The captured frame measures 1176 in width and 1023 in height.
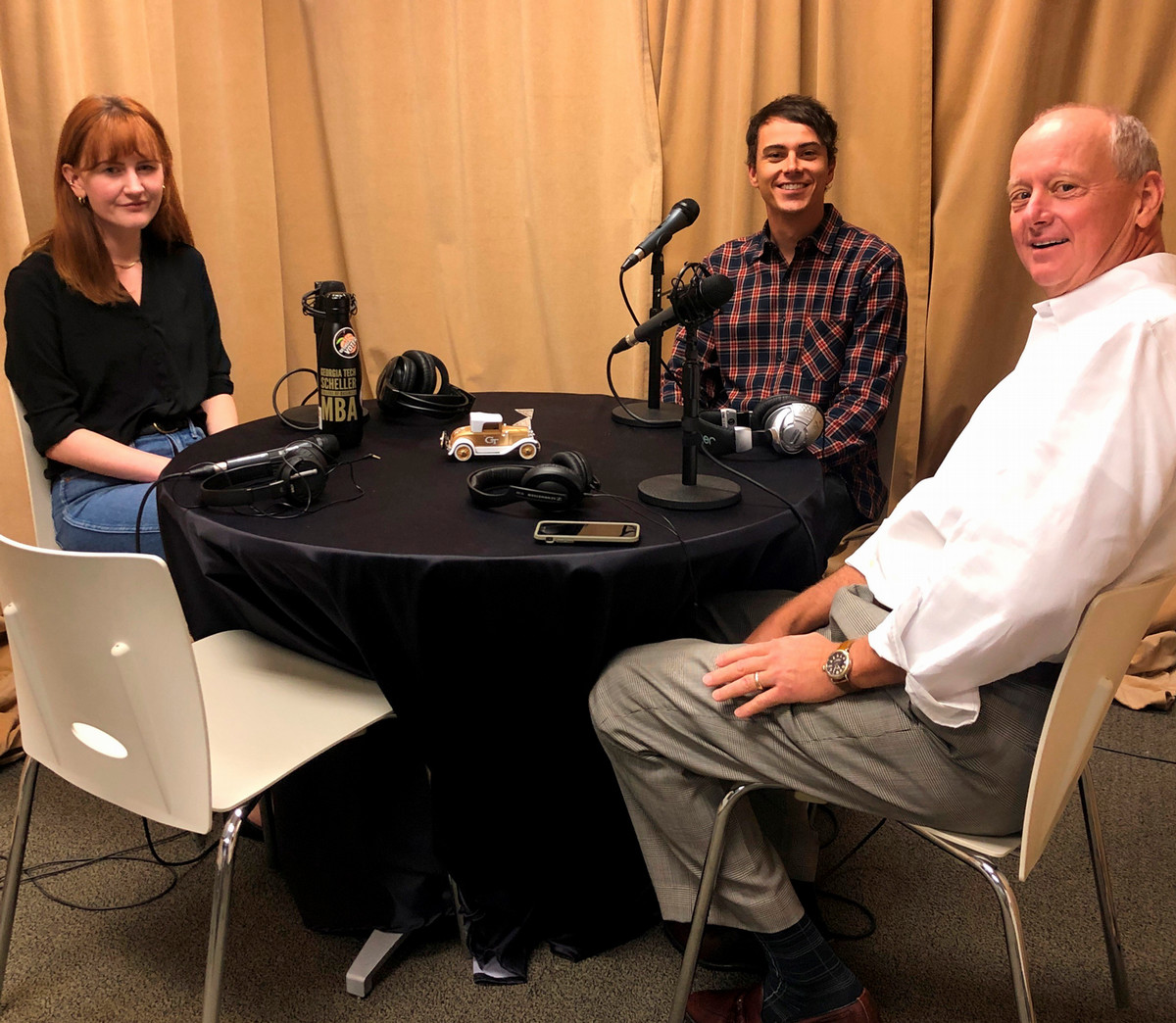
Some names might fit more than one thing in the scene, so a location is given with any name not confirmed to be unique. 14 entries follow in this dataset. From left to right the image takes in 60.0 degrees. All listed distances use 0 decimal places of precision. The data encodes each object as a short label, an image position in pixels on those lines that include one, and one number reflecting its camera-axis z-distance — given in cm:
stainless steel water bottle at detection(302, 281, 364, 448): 177
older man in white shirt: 113
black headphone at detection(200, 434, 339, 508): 150
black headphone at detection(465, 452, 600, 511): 149
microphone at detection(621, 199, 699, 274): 176
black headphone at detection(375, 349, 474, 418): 208
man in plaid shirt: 240
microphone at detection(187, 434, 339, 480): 155
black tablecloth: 135
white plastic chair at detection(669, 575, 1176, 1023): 112
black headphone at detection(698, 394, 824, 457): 177
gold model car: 179
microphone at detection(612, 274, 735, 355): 141
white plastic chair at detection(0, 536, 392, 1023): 119
